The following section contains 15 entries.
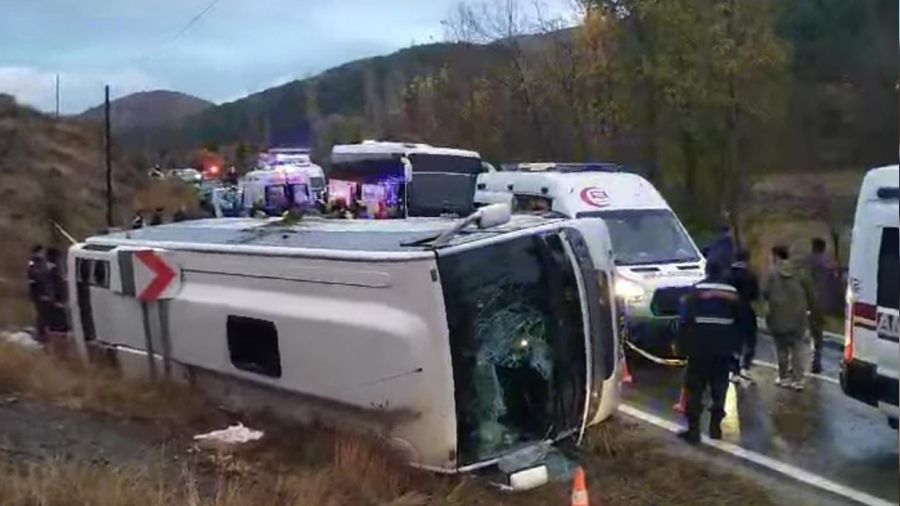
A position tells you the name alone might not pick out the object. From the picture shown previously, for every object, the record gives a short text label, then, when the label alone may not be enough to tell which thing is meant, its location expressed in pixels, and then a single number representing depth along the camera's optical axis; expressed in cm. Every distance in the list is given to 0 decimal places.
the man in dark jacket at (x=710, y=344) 906
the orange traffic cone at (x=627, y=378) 1119
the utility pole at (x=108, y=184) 2475
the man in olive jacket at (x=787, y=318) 1113
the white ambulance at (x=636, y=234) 1221
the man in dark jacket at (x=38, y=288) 1493
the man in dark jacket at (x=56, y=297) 1457
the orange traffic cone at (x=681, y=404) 955
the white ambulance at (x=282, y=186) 3120
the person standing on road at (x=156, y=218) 2058
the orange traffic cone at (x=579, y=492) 547
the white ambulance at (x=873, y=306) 788
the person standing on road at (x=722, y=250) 1227
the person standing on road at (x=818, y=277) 1209
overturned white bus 717
